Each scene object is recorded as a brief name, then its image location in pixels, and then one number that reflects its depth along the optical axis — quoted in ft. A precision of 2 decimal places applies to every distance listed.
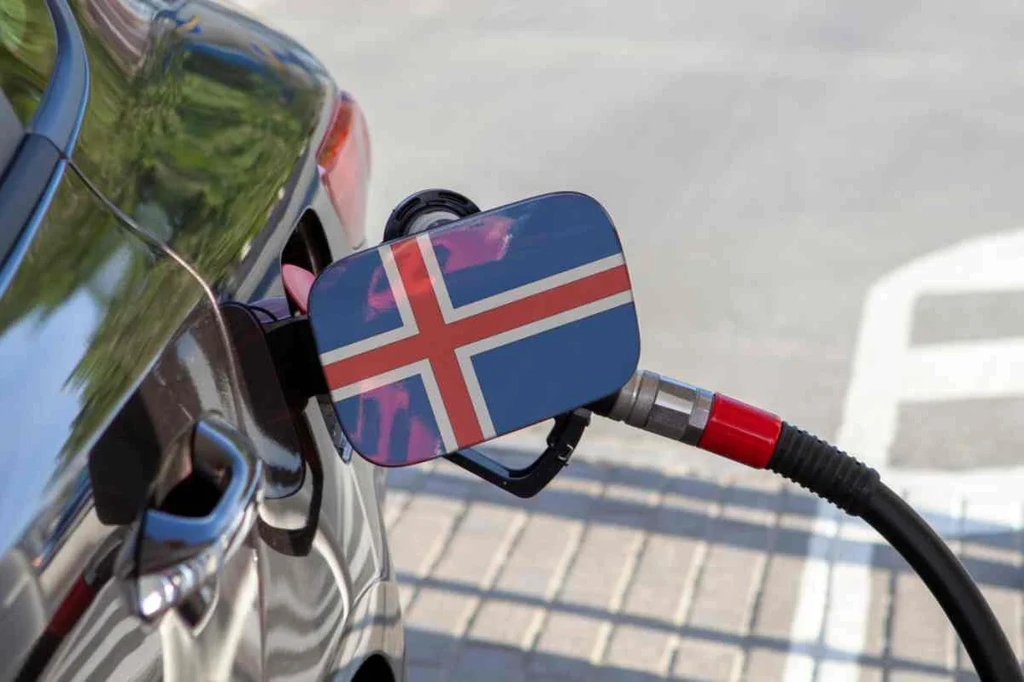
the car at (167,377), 8.60
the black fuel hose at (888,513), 9.33
